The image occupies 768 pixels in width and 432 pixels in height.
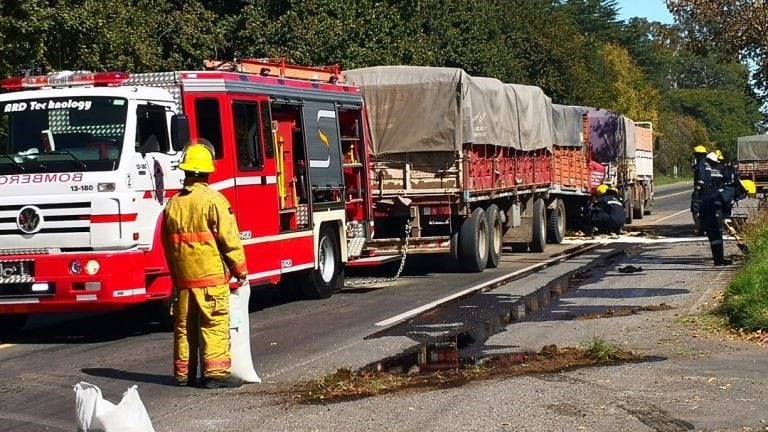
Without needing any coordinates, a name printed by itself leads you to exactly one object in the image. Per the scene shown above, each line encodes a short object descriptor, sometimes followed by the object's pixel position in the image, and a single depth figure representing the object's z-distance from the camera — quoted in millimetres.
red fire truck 11695
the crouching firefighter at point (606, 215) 28734
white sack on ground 6008
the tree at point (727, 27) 26641
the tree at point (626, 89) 80688
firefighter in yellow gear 9055
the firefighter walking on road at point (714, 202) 18453
